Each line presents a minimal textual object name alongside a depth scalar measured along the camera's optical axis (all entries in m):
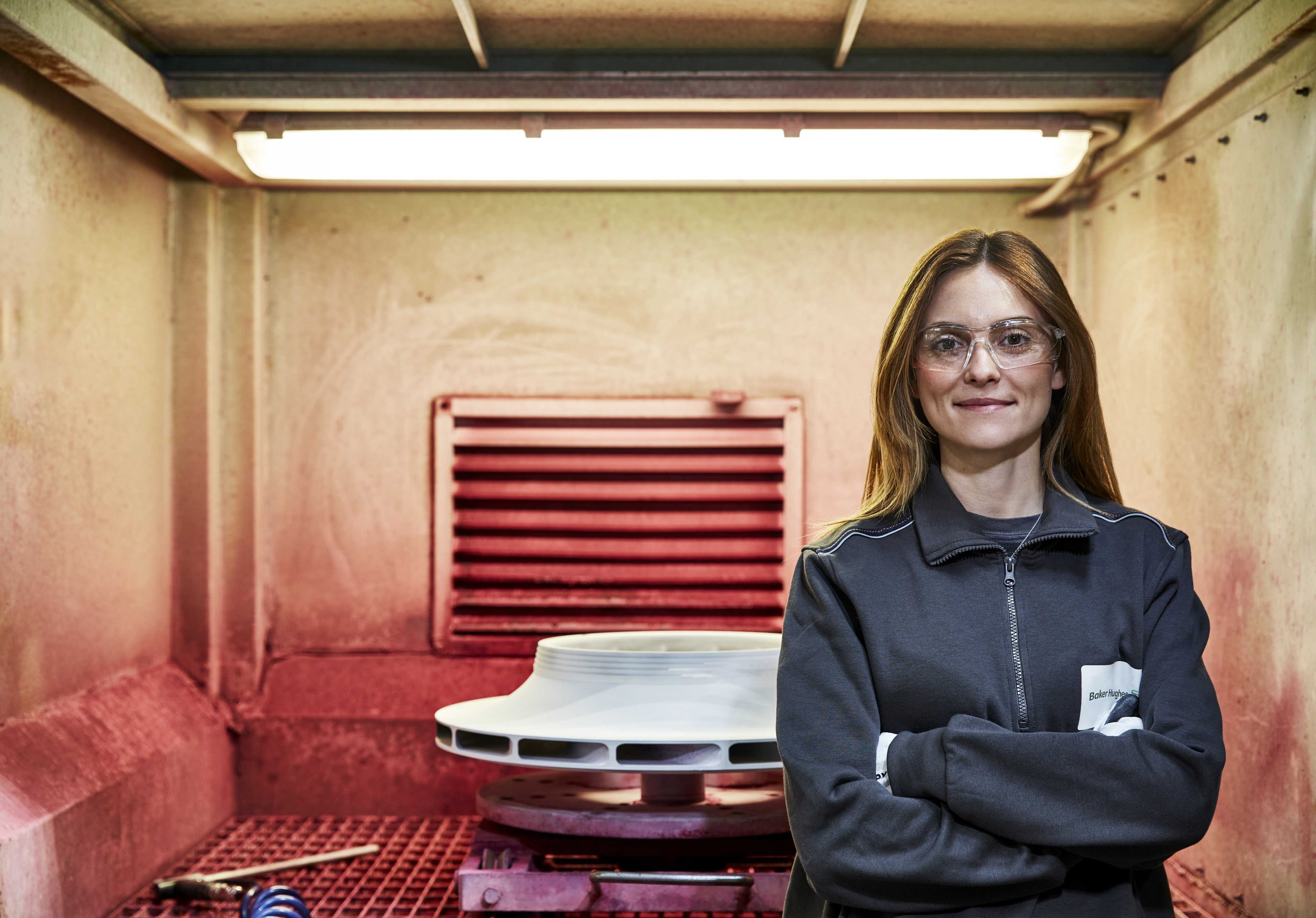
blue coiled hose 1.99
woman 1.22
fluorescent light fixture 2.51
